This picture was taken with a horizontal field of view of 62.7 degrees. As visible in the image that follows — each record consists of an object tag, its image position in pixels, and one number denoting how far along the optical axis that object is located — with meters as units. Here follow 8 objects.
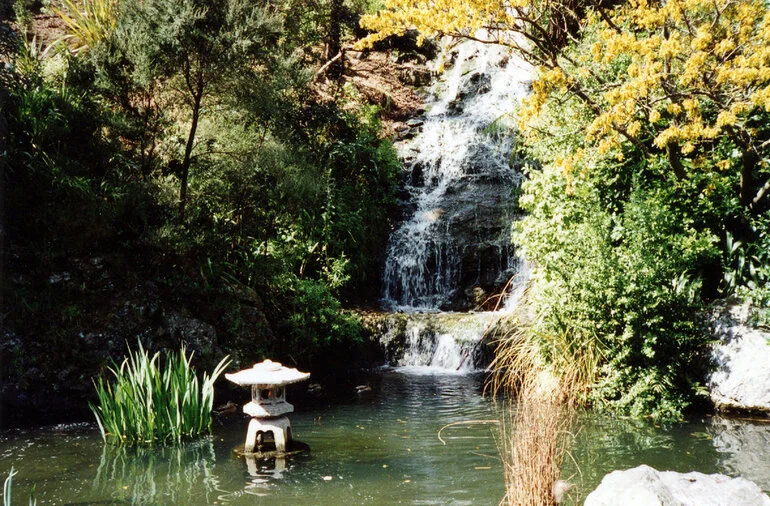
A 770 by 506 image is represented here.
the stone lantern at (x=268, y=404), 6.13
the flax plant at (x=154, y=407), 6.16
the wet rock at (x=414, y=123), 17.30
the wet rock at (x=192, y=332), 8.80
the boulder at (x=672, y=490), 3.65
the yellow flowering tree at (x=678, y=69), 6.24
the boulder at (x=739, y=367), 7.41
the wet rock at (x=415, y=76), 19.62
